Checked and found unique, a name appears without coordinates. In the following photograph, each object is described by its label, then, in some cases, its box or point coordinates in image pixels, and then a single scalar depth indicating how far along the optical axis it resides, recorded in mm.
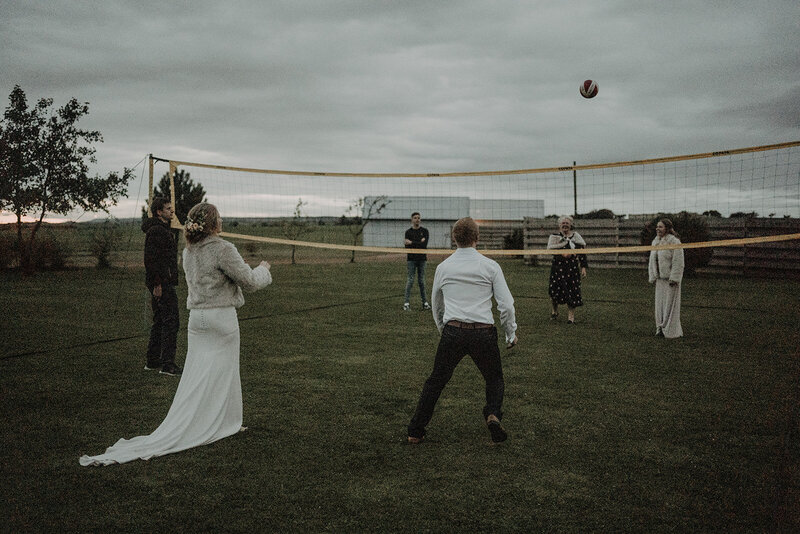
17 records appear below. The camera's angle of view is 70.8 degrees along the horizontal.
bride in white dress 4379
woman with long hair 8945
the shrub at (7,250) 22188
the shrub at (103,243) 24719
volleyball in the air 11188
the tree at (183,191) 32750
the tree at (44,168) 19844
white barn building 48938
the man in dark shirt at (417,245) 12047
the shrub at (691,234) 20406
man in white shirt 4277
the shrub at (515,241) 31656
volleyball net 7676
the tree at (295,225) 33562
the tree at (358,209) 36156
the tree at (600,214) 36406
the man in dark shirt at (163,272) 6660
